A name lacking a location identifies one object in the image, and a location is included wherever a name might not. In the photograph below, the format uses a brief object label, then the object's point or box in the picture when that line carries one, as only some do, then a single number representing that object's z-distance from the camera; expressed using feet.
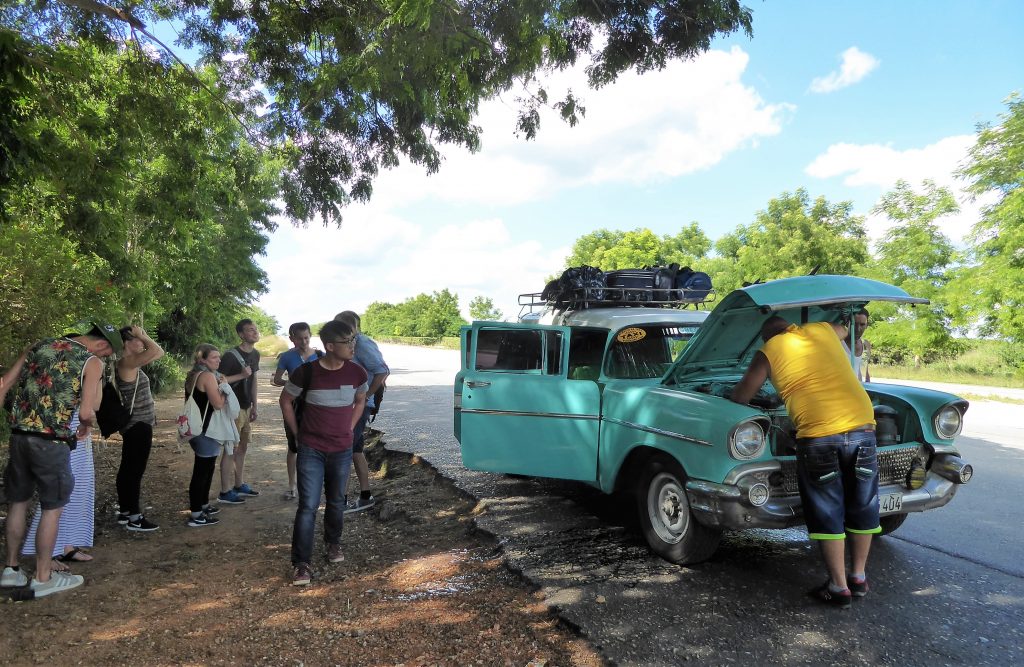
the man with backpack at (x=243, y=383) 20.21
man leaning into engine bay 11.44
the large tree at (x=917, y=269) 79.20
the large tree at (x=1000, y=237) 62.64
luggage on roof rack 19.47
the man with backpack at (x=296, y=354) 19.38
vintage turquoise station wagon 12.12
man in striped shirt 13.75
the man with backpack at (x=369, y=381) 19.06
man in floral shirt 12.54
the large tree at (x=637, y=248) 154.51
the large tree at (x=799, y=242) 104.58
